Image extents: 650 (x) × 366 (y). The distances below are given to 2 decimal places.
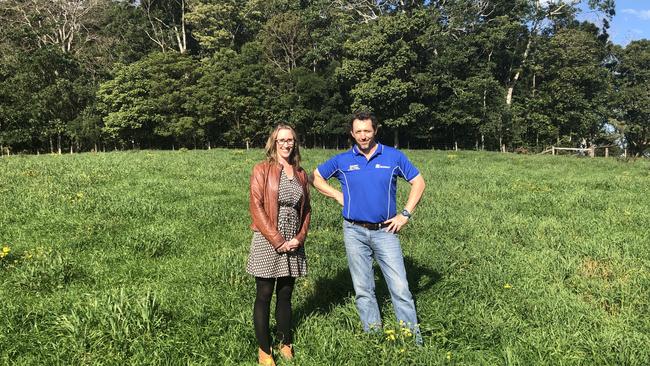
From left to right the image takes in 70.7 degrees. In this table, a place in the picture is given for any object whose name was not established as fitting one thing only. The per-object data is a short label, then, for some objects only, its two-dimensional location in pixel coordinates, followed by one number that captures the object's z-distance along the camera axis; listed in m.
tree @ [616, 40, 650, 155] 50.03
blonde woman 4.12
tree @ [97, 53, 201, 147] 42.81
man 4.51
